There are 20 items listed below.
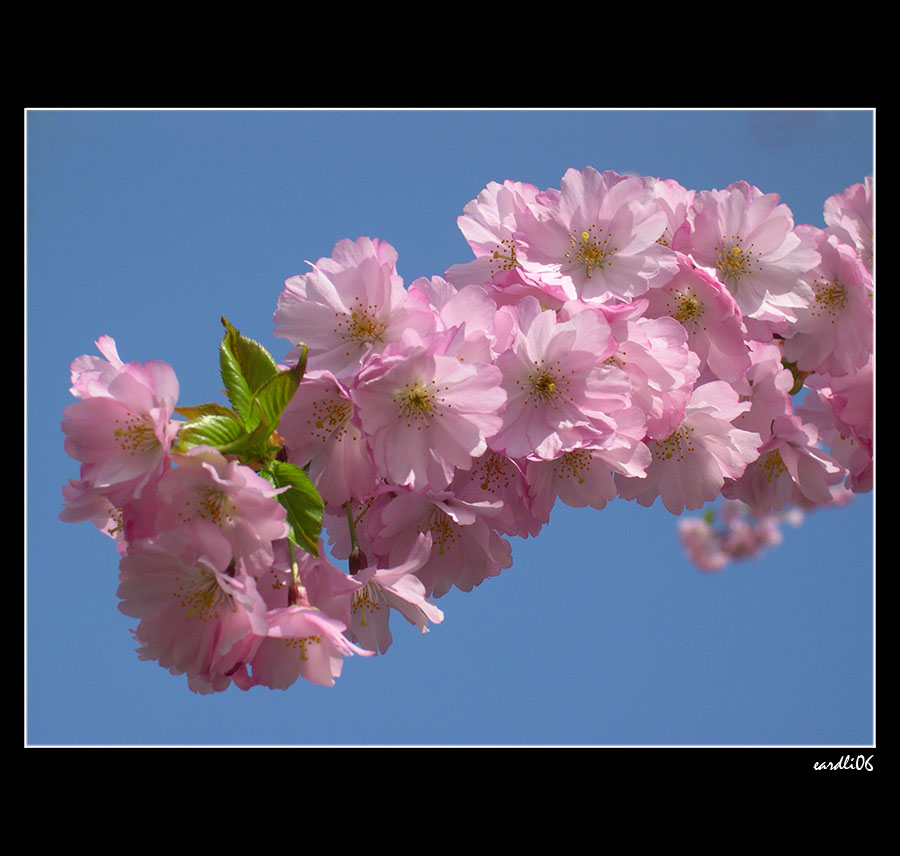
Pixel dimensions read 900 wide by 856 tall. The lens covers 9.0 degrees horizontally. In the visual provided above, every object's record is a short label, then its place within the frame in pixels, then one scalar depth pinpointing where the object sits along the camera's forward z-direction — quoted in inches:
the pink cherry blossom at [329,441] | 55.8
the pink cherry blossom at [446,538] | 56.4
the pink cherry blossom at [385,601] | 56.0
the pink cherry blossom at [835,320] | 58.7
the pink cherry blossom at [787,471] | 58.8
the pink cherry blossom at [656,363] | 56.5
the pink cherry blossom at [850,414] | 59.5
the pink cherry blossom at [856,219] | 59.1
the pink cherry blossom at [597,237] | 57.0
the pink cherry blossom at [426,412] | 55.5
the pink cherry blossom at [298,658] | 55.4
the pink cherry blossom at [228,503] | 54.7
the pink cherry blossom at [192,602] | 54.8
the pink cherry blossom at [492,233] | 57.5
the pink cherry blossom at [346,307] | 56.0
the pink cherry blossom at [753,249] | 57.9
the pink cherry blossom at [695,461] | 57.6
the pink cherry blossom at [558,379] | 56.1
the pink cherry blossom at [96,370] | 55.1
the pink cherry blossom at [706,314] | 57.4
